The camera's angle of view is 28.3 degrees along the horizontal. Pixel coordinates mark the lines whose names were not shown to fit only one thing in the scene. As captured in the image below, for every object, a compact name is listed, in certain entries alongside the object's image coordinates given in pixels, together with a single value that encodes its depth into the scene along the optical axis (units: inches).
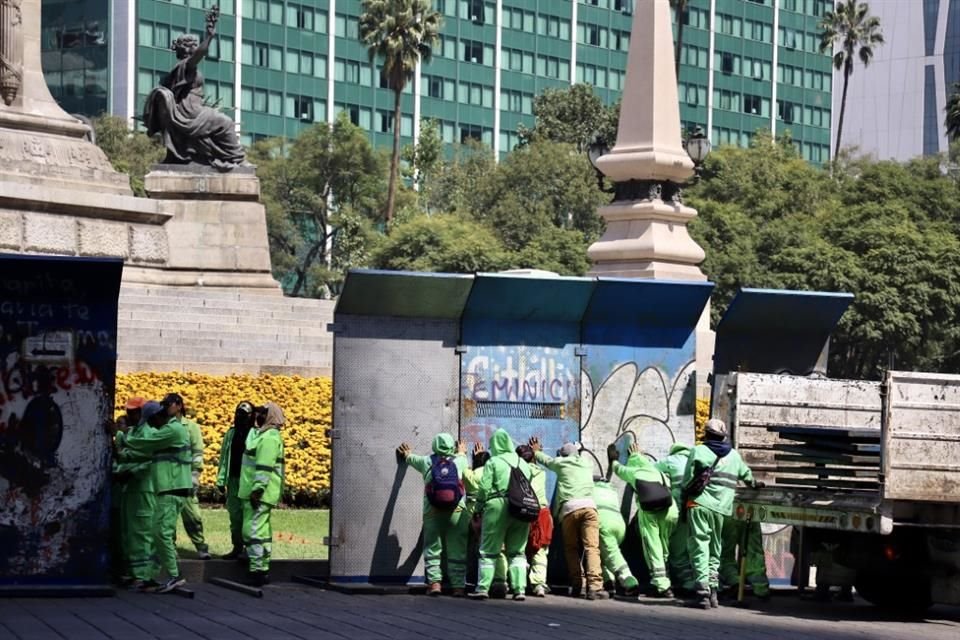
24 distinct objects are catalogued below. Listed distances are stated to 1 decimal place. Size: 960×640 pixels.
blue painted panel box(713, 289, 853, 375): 721.0
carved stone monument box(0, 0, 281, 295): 1184.2
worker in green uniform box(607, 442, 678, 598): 667.4
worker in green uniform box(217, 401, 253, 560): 676.7
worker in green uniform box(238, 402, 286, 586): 634.2
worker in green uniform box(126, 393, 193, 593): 615.8
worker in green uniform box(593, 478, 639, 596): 667.4
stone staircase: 1069.8
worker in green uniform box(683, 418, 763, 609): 641.6
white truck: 597.9
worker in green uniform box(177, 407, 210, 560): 688.4
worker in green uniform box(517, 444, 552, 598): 647.8
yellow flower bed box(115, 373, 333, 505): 902.4
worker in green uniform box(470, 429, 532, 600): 633.0
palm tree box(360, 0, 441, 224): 2923.2
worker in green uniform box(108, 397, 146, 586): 620.4
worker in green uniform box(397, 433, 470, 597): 634.8
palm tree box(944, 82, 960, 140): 2768.2
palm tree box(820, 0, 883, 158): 3772.1
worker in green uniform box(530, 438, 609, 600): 657.0
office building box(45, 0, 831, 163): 3622.0
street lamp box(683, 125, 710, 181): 1212.5
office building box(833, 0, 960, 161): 5408.5
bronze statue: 1365.7
